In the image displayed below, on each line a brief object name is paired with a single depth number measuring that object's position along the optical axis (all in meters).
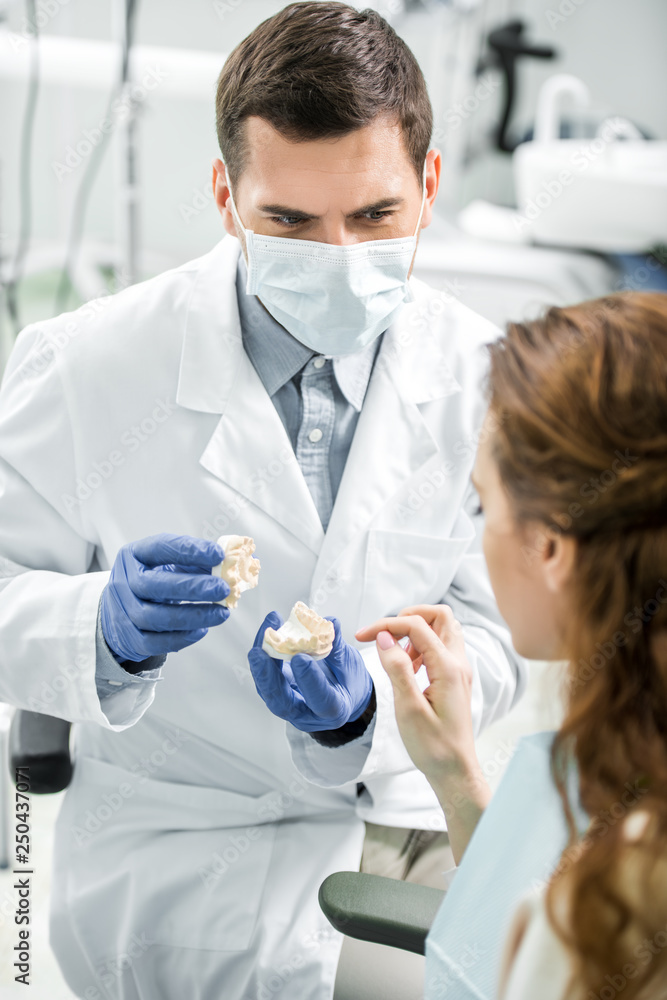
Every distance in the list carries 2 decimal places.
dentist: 1.09
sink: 2.81
